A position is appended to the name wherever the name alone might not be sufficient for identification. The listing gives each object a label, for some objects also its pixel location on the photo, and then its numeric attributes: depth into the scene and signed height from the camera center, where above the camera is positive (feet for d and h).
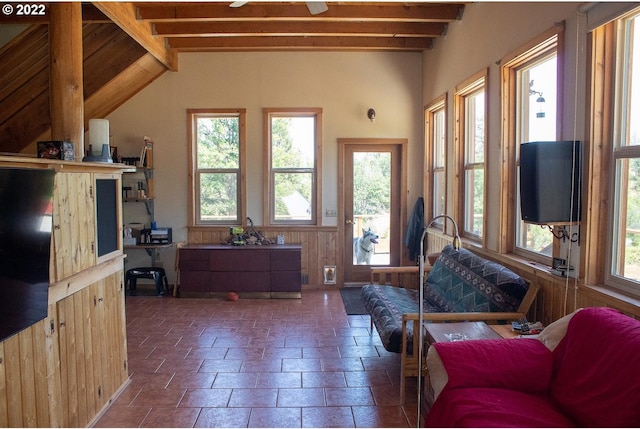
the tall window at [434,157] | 19.42 +1.53
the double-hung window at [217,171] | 21.12 +1.00
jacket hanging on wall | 20.48 -1.65
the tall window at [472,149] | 15.03 +1.49
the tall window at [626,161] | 8.09 +0.54
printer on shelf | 20.13 -1.91
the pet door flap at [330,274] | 21.31 -3.83
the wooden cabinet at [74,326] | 7.00 -2.40
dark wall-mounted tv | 9.16 +0.16
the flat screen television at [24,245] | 6.23 -0.75
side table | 9.18 -2.92
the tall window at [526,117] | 10.74 +1.92
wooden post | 10.39 +2.77
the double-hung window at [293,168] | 21.15 +1.12
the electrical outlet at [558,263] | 9.67 -1.55
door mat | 17.44 -4.52
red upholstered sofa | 6.13 -2.86
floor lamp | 7.27 -1.15
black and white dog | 21.59 -2.58
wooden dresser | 19.38 -3.30
